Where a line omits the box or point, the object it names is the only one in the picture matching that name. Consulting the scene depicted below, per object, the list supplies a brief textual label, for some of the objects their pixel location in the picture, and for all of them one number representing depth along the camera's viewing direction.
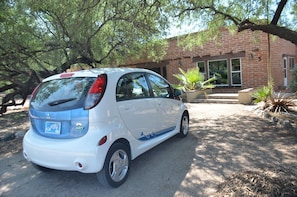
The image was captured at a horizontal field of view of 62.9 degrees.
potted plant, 13.68
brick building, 13.44
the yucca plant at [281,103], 8.55
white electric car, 3.45
